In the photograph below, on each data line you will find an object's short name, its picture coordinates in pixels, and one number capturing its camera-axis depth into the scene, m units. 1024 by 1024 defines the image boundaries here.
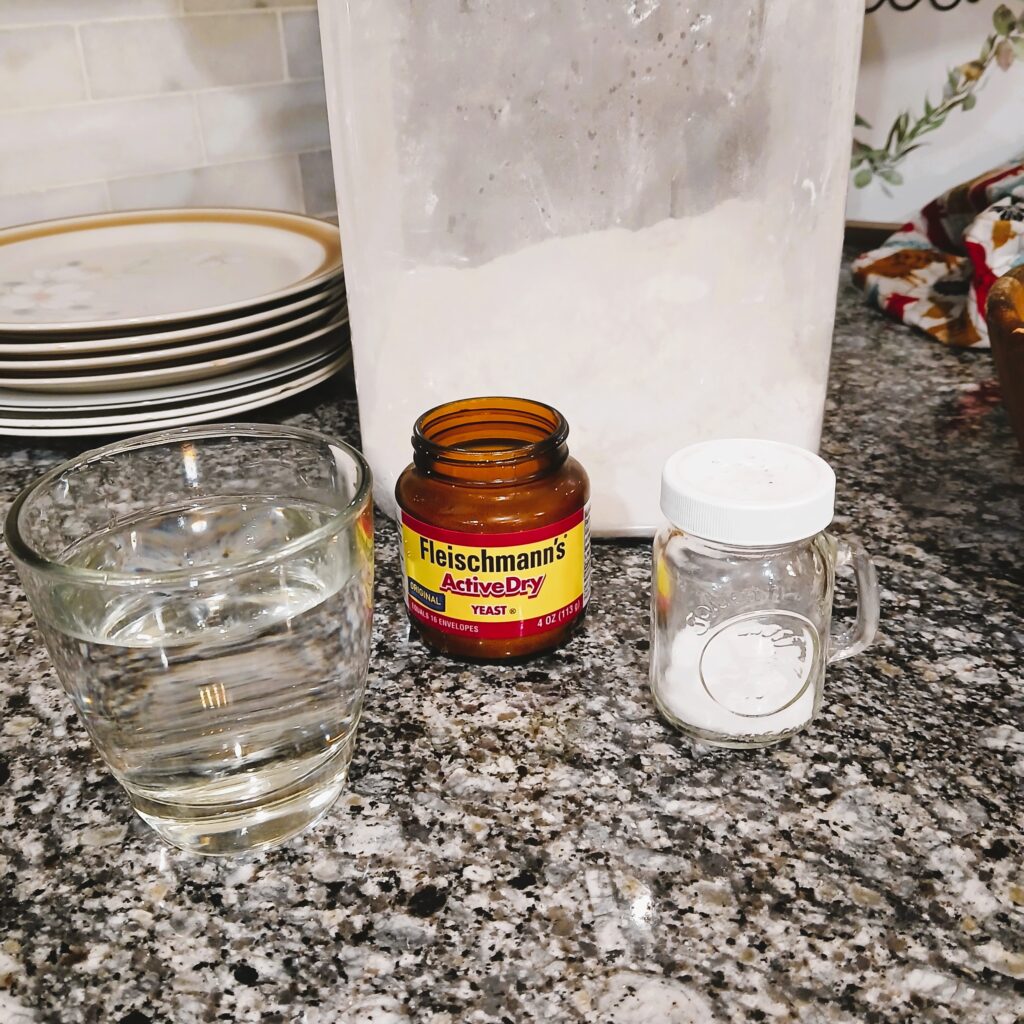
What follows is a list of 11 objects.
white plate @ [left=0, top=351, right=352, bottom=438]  0.69
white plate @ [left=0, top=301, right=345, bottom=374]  0.67
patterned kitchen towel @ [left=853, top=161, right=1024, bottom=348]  0.81
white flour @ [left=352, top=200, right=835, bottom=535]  0.50
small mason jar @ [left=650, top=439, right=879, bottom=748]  0.45
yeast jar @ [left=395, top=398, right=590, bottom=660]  0.48
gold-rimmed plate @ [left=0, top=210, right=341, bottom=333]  0.72
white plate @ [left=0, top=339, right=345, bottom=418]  0.69
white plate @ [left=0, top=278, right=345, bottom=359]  0.66
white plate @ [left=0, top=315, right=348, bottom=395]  0.68
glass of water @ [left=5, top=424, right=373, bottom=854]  0.36
